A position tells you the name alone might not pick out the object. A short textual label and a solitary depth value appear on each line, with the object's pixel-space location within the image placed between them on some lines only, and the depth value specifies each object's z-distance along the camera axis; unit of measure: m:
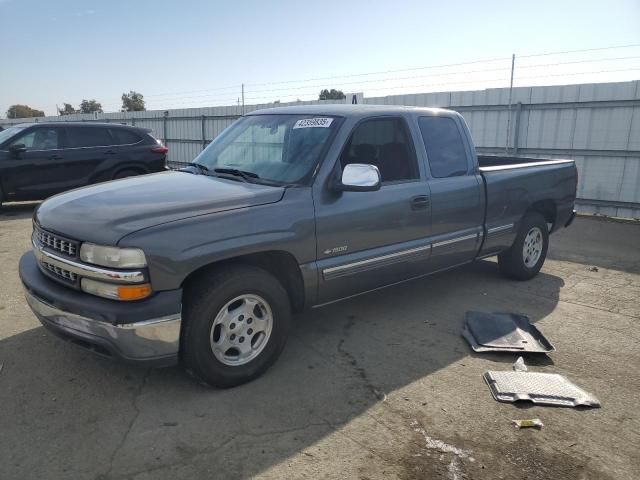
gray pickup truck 3.03
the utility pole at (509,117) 10.69
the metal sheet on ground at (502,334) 4.10
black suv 9.36
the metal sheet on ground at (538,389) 3.37
